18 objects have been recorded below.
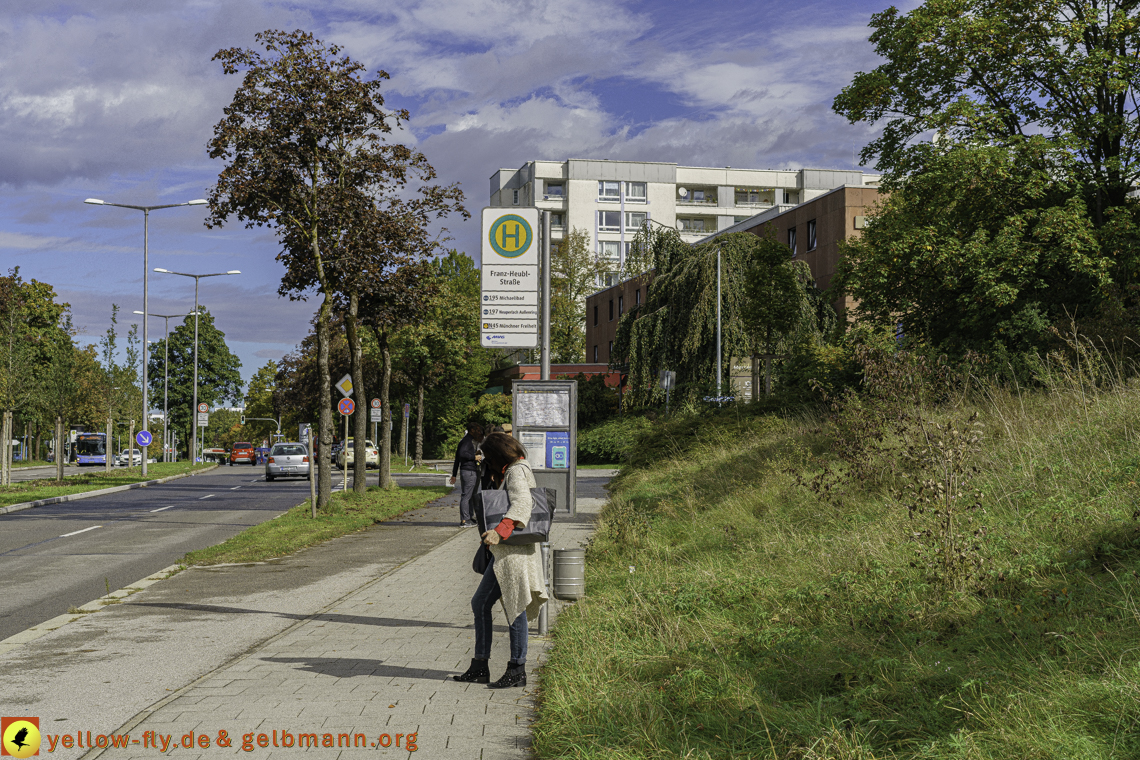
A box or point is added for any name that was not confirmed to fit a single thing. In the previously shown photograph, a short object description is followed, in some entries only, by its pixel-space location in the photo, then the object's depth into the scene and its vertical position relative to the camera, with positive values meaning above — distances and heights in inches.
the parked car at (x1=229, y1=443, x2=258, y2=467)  3063.5 -120.2
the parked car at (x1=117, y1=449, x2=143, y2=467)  2823.8 -125.0
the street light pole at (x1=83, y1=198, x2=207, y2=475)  1581.8 +249.3
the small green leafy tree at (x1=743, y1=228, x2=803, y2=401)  1081.4 +132.2
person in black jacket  593.3 -29.9
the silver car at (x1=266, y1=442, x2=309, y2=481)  1614.2 -76.4
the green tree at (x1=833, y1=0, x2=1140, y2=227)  778.8 +276.8
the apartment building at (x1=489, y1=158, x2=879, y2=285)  3794.3 +849.3
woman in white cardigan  261.7 -43.0
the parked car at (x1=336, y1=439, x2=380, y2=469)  2032.6 -86.4
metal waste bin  354.3 -56.4
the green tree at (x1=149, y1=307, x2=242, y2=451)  3430.1 +166.6
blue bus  2883.9 -86.7
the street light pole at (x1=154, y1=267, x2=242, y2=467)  2272.9 +3.8
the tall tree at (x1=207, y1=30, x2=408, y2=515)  755.4 +204.5
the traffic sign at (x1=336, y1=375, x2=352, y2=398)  884.0 +26.8
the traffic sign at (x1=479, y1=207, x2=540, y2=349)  368.5 +50.8
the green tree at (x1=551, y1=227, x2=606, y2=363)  3127.5 +395.1
